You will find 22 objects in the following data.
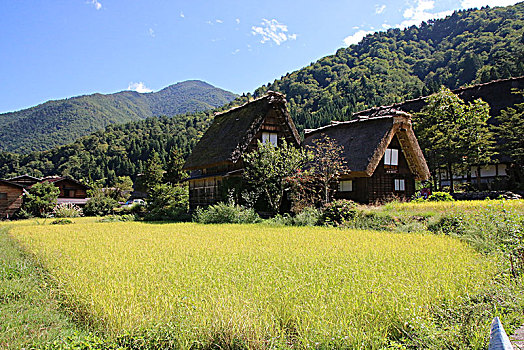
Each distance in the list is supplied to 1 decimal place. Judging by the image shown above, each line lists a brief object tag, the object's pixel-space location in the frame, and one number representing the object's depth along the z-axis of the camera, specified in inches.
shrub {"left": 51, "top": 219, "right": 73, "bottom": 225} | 858.6
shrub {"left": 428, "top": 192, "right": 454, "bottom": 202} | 651.1
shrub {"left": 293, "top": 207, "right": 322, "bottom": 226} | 562.0
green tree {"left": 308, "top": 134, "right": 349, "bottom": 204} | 697.6
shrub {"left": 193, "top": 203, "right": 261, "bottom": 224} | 655.8
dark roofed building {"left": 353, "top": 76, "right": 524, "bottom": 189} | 1045.8
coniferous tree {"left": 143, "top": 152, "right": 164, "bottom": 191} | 1858.3
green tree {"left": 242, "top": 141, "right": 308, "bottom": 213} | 679.7
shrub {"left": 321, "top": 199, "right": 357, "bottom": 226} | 528.7
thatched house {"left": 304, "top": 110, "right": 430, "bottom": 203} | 729.6
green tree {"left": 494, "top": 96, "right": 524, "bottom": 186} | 900.0
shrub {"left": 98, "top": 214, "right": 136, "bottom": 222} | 916.6
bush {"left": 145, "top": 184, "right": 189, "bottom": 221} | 888.9
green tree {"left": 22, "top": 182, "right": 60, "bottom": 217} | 1190.3
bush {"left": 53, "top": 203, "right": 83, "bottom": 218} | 1123.9
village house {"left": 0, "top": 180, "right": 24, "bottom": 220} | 1204.5
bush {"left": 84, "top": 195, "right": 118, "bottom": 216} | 1243.2
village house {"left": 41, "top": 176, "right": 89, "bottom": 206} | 1619.1
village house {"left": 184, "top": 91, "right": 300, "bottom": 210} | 810.7
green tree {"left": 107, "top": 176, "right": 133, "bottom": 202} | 1996.8
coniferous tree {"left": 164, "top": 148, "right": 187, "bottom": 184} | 1813.5
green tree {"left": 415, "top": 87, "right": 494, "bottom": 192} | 896.3
